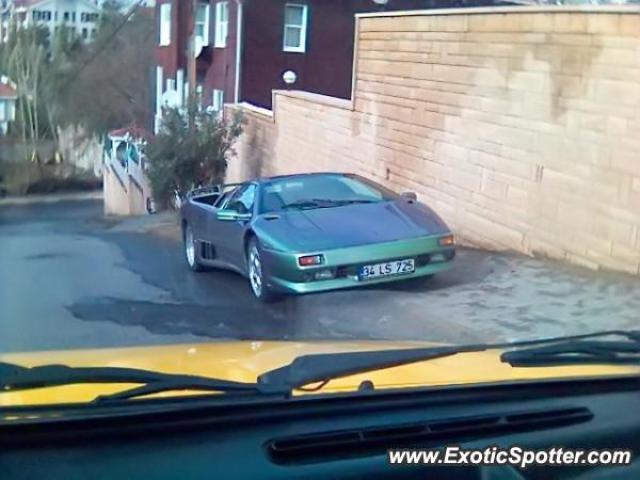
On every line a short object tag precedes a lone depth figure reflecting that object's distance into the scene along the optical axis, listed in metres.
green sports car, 8.29
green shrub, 8.70
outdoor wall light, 11.80
